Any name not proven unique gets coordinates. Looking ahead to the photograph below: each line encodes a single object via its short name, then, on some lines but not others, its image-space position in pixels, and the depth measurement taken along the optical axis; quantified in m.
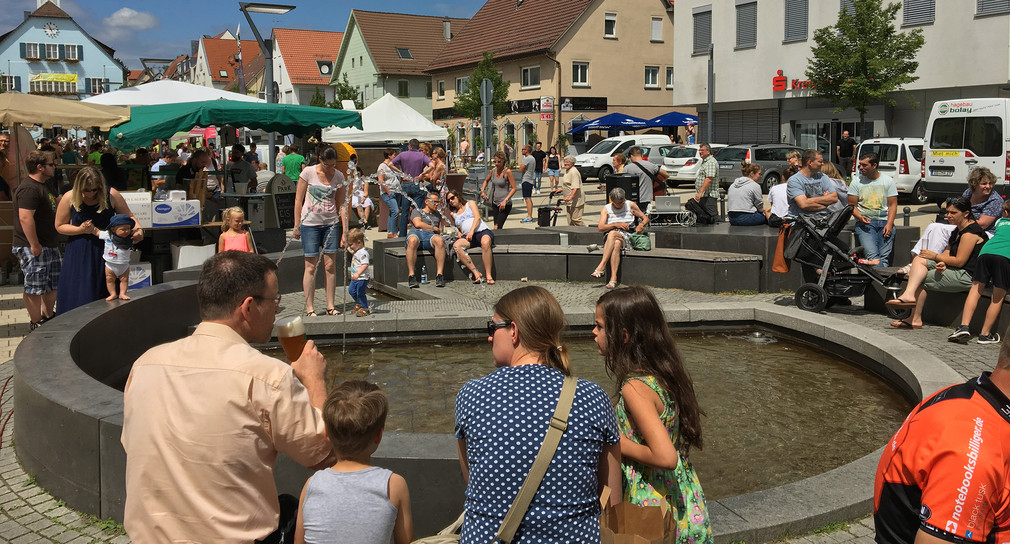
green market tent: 14.48
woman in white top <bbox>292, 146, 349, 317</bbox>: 9.88
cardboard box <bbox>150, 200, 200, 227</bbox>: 12.13
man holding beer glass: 2.81
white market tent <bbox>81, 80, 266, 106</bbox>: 17.55
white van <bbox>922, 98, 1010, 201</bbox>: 21.05
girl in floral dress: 3.29
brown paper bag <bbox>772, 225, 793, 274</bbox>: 10.98
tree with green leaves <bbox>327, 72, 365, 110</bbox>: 66.31
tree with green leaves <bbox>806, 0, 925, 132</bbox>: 30.83
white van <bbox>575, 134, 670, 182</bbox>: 36.56
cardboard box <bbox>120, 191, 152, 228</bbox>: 12.02
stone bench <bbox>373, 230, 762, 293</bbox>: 11.84
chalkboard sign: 16.06
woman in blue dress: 8.67
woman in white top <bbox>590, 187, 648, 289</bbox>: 12.31
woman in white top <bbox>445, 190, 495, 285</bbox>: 12.62
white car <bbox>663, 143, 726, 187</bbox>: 32.91
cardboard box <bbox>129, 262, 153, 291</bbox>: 10.34
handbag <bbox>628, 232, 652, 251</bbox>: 12.60
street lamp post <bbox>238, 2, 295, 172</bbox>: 20.41
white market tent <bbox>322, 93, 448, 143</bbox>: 22.88
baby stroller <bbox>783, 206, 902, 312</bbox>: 10.26
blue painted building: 88.88
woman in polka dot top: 2.76
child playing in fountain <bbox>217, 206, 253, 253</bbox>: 10.16
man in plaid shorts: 9.10
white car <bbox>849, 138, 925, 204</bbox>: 24.80
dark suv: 29.80
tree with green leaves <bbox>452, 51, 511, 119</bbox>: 49.78
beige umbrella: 13.66
